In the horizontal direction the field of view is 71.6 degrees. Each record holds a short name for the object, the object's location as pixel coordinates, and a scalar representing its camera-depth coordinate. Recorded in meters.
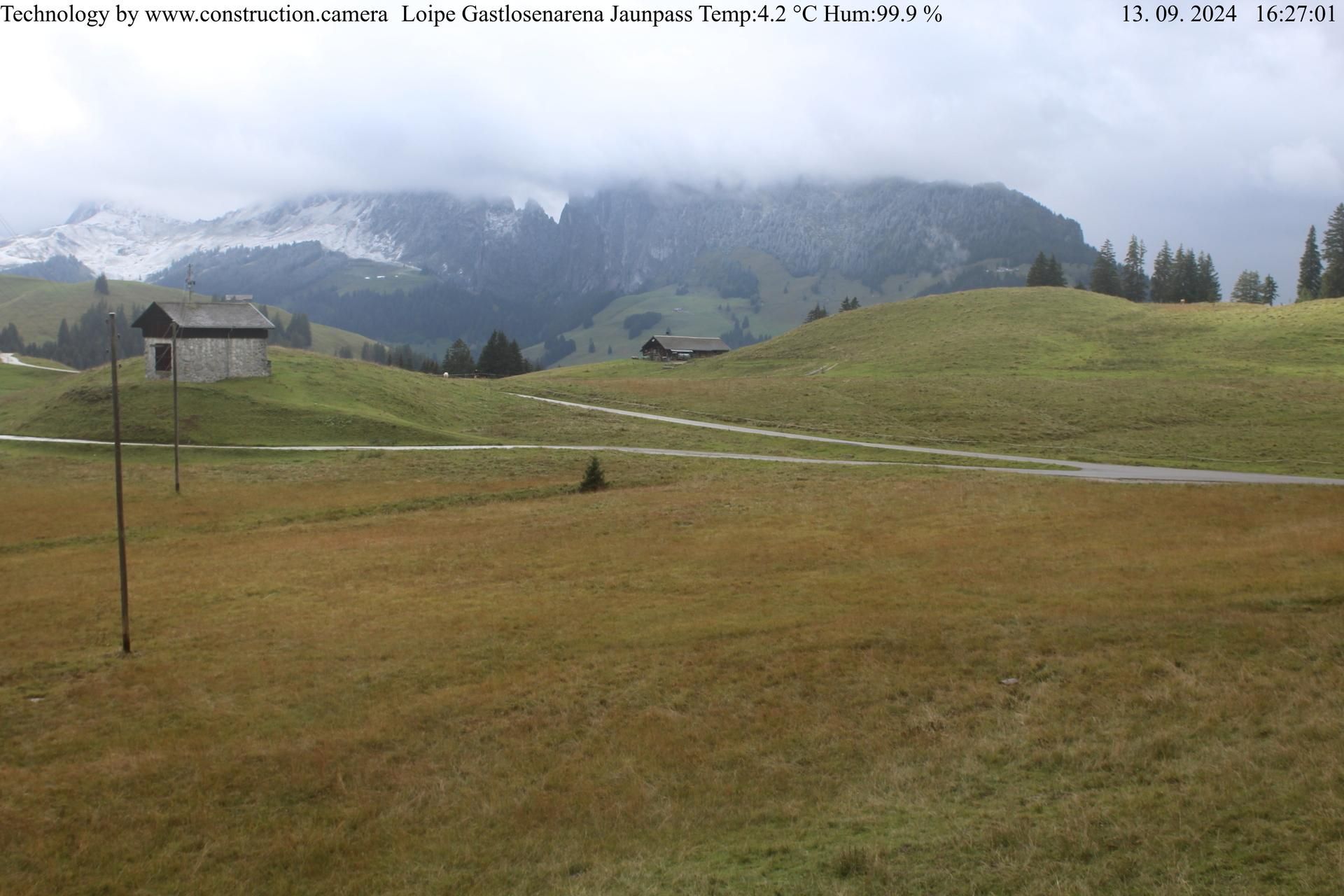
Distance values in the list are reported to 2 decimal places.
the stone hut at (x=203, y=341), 86.62
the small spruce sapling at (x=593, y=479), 52.94
